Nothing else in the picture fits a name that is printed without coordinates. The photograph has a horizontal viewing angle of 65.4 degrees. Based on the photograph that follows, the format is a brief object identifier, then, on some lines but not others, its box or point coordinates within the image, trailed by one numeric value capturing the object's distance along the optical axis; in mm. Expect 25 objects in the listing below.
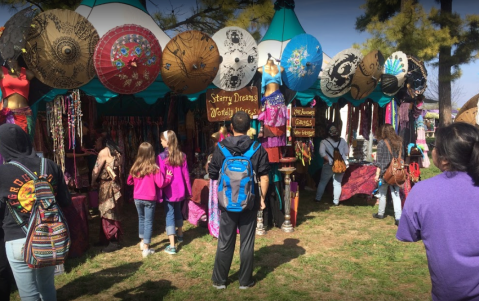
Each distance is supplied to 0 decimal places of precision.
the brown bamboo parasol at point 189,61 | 4988
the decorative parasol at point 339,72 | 6090
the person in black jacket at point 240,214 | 3584
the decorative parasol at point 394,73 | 6824
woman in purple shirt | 1757
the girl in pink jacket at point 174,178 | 4746
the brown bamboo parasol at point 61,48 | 4258
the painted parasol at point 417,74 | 7289
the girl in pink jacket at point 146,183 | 4531
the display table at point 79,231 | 4555
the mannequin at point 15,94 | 4191
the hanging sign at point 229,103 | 5574
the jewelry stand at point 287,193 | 5648
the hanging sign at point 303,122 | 6156
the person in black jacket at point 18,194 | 2379
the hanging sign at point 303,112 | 6129
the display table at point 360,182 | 7695
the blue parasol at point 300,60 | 5625
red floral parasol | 4570
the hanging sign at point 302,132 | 6161
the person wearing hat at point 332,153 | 7582
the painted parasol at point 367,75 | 6357
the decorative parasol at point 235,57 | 5375
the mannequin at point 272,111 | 5605
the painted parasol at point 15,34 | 4039
